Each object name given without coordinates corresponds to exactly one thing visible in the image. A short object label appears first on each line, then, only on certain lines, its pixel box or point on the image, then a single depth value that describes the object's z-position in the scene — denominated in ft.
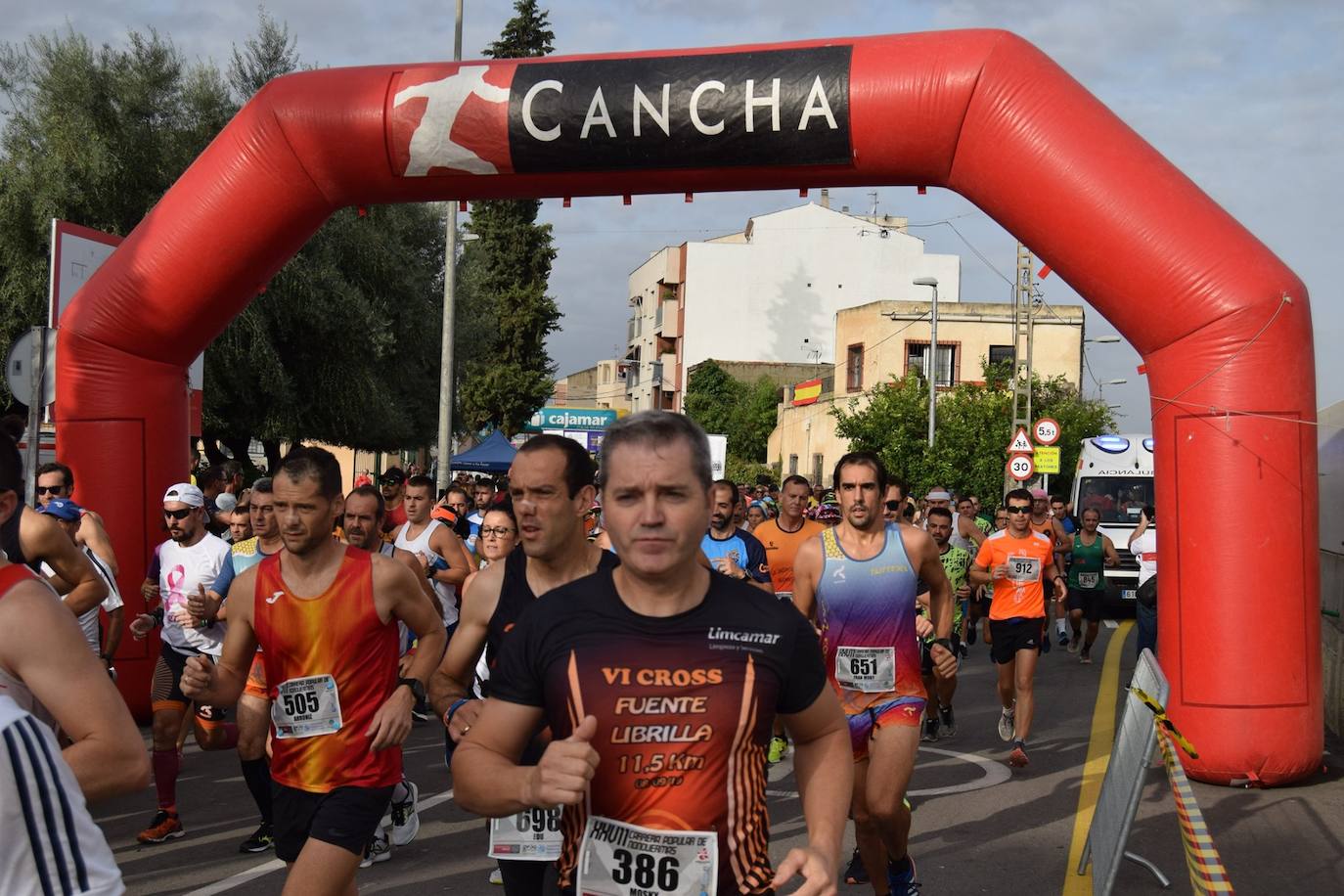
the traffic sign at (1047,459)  96.58
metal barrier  18.44
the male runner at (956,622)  36.55
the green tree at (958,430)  129.39
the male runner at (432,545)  33.17
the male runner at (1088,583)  57.11
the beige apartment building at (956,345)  170.91
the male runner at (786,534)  36.04
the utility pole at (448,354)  74.69
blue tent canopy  107.04
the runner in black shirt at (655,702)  9.54
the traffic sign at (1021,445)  91.15
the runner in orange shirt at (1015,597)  35.99
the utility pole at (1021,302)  119.96
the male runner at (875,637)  20.34
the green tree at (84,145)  72.90
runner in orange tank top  16.17
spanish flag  186.50
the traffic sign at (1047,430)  94.68
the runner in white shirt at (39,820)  7.40
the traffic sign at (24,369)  29.48
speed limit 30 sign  89.56
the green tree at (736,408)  210.18
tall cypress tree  162.30
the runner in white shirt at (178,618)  25.53
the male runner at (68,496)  29.32
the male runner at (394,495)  50.55
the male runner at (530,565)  15.38
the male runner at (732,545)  33.14
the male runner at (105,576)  26.30
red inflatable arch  30.89
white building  224.53
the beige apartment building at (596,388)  300.20
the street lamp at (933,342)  109.81
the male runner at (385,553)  24.12
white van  77.05
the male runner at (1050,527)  56.65
